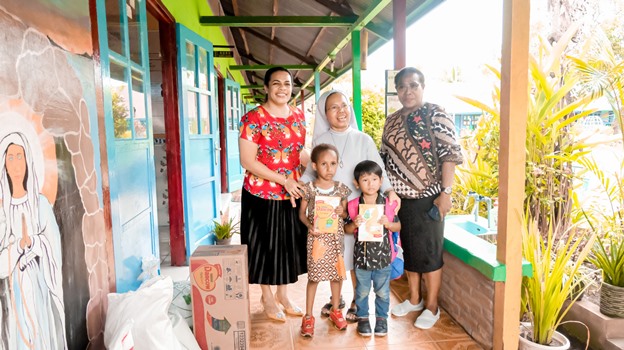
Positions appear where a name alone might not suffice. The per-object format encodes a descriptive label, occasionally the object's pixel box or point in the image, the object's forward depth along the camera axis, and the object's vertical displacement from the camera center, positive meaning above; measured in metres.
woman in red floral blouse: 2.41 -0.27
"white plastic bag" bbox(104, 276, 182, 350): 1.65 -0.70
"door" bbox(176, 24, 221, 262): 3.60 +0.06
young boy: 2.31 -0.66
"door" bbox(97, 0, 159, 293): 2.01 +0.06
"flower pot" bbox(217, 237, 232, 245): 4.34 -1.01
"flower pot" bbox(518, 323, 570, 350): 2.17 -1.09
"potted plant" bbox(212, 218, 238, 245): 4.34 -0.92
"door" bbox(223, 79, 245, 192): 7.68 +0.21
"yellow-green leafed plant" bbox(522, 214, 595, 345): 2.19 -0.78
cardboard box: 2.14 -0.80
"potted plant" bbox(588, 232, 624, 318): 2.31 -0.79
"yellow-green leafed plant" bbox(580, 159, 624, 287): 2.39 -0.60
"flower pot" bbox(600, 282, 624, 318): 2.30 -0.91
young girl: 2.31 -0.54
